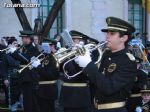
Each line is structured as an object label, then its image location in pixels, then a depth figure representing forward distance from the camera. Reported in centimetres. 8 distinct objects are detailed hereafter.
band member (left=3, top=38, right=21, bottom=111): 1138
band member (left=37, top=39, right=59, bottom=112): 878
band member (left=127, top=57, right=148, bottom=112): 789
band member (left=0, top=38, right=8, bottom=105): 1162
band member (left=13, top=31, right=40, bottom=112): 942
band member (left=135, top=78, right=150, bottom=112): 809
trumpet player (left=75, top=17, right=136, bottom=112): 481
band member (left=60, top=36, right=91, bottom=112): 752
